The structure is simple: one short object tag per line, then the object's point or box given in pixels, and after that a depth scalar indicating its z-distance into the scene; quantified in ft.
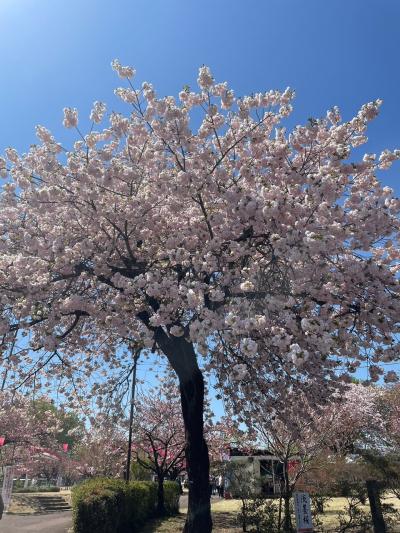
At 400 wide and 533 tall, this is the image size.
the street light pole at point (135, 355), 37.75
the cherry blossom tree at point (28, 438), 83.56
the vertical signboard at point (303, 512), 29.53
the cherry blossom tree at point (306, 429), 33.68
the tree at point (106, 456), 82.23
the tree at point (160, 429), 68.80
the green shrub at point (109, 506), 37.50
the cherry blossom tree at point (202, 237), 23.09
